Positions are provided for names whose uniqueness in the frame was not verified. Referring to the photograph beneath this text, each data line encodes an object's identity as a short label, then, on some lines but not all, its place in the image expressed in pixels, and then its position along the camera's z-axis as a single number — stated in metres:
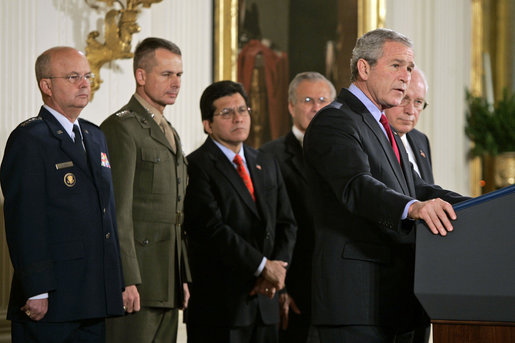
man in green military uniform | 7.33
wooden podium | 4.41
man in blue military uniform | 6.09
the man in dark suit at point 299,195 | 9.19
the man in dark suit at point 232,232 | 8.16
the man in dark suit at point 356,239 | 5.67
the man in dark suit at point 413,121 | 8.66
